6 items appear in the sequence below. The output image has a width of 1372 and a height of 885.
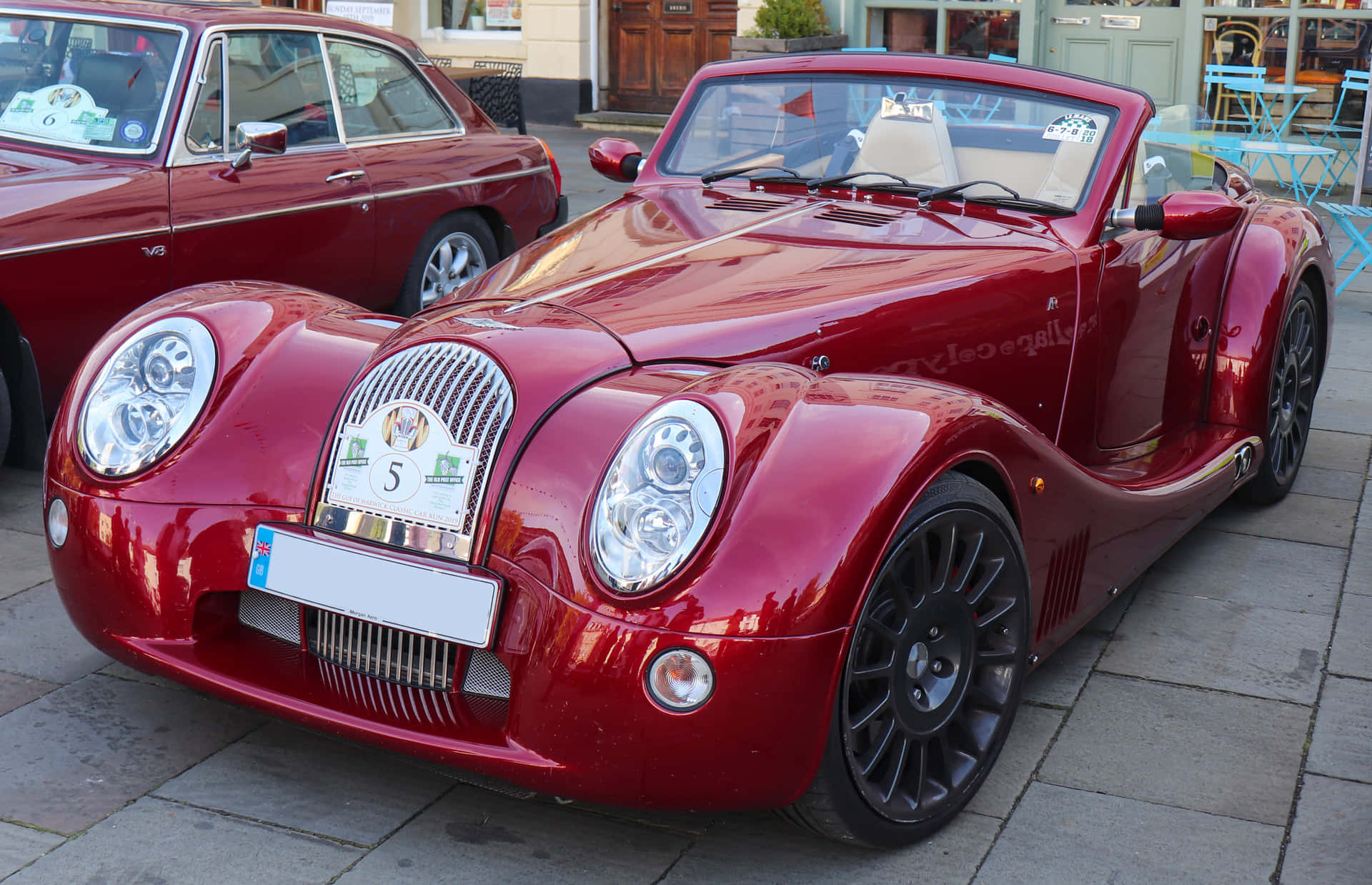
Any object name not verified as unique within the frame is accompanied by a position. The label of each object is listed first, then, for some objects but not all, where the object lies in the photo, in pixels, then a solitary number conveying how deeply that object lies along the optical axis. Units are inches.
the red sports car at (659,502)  99.9
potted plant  506.0
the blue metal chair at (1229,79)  465.1
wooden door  586.2
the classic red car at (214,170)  197.6
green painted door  502.9
